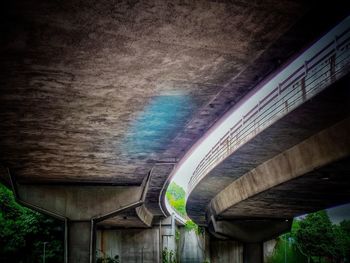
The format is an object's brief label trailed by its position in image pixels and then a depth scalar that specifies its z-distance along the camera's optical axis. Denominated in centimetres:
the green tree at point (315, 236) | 5284
